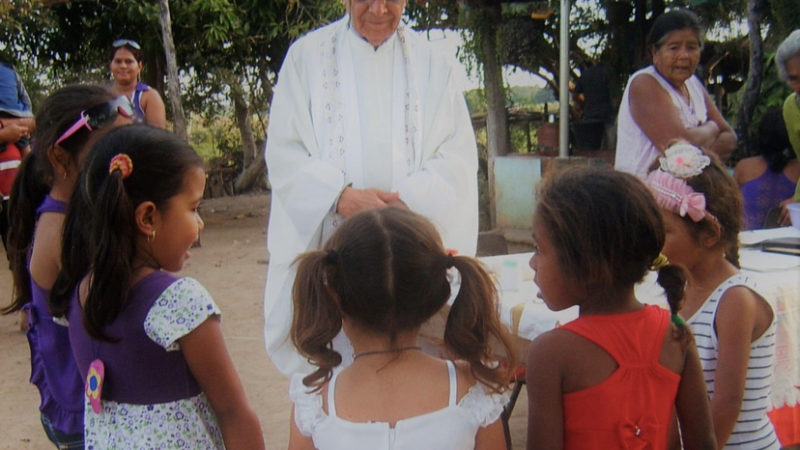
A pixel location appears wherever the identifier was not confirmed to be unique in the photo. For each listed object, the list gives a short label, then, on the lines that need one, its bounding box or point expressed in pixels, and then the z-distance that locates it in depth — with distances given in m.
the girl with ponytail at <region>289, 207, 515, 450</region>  1.46
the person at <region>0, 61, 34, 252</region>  4.54
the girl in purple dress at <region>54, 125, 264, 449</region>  1.51
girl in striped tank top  1.85
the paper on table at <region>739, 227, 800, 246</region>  3.14
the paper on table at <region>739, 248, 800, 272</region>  2.63
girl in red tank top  1.52
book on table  2.87
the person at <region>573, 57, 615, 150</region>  9.41
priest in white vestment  2.64
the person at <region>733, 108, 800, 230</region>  3.84
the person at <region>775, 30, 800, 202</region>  3.52
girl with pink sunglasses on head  1.84
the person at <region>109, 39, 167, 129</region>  5.19
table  2.27
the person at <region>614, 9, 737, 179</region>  3.07
